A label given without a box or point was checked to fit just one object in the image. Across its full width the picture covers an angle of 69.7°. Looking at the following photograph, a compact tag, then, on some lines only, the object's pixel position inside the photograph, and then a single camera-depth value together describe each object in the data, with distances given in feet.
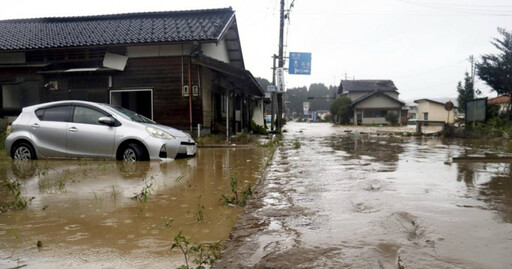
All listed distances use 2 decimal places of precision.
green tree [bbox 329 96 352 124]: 163.02
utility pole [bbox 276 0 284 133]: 66.03
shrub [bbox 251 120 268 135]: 69.91
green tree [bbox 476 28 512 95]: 76.54
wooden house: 43.04
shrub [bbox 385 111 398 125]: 148.66
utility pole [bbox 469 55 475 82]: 134.51
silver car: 23.97
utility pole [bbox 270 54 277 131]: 70.79
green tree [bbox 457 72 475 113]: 129.80
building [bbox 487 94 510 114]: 130.05
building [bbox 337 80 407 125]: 155.84
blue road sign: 68.03
